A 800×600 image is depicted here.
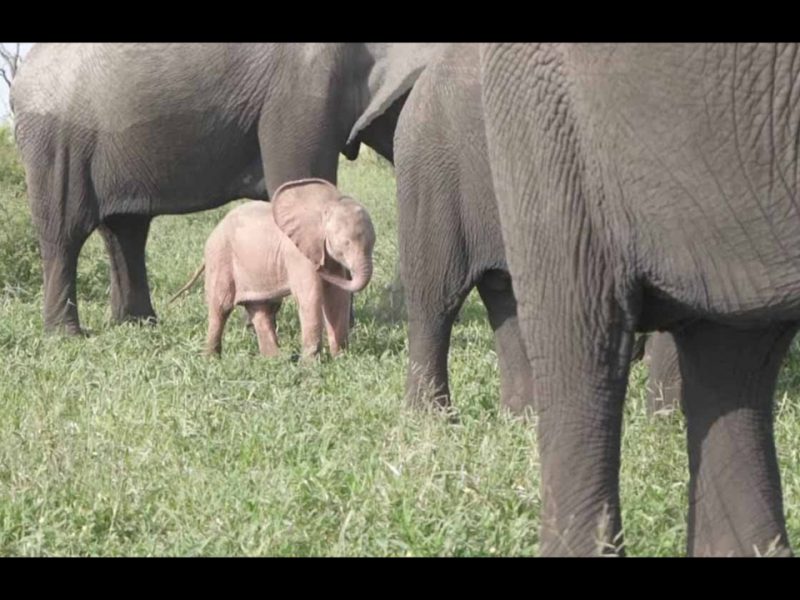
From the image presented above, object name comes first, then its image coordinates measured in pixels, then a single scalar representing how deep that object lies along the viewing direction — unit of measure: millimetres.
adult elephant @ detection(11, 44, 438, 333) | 15406
